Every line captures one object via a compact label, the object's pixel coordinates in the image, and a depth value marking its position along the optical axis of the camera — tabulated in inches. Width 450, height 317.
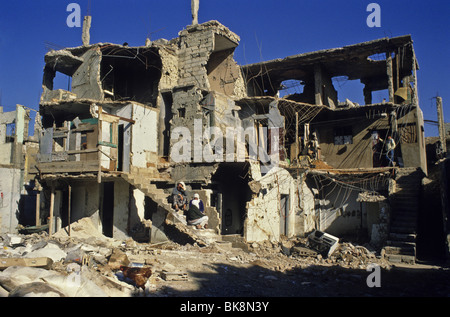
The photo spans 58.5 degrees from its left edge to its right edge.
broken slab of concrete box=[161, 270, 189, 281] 381.4
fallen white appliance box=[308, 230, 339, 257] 547.8
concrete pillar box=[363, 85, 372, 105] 932.2
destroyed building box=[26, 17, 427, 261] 640.4
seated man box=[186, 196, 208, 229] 588.0
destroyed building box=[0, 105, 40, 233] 887.7
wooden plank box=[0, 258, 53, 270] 363.3
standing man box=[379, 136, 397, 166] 782.0
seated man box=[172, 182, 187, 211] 613.6
